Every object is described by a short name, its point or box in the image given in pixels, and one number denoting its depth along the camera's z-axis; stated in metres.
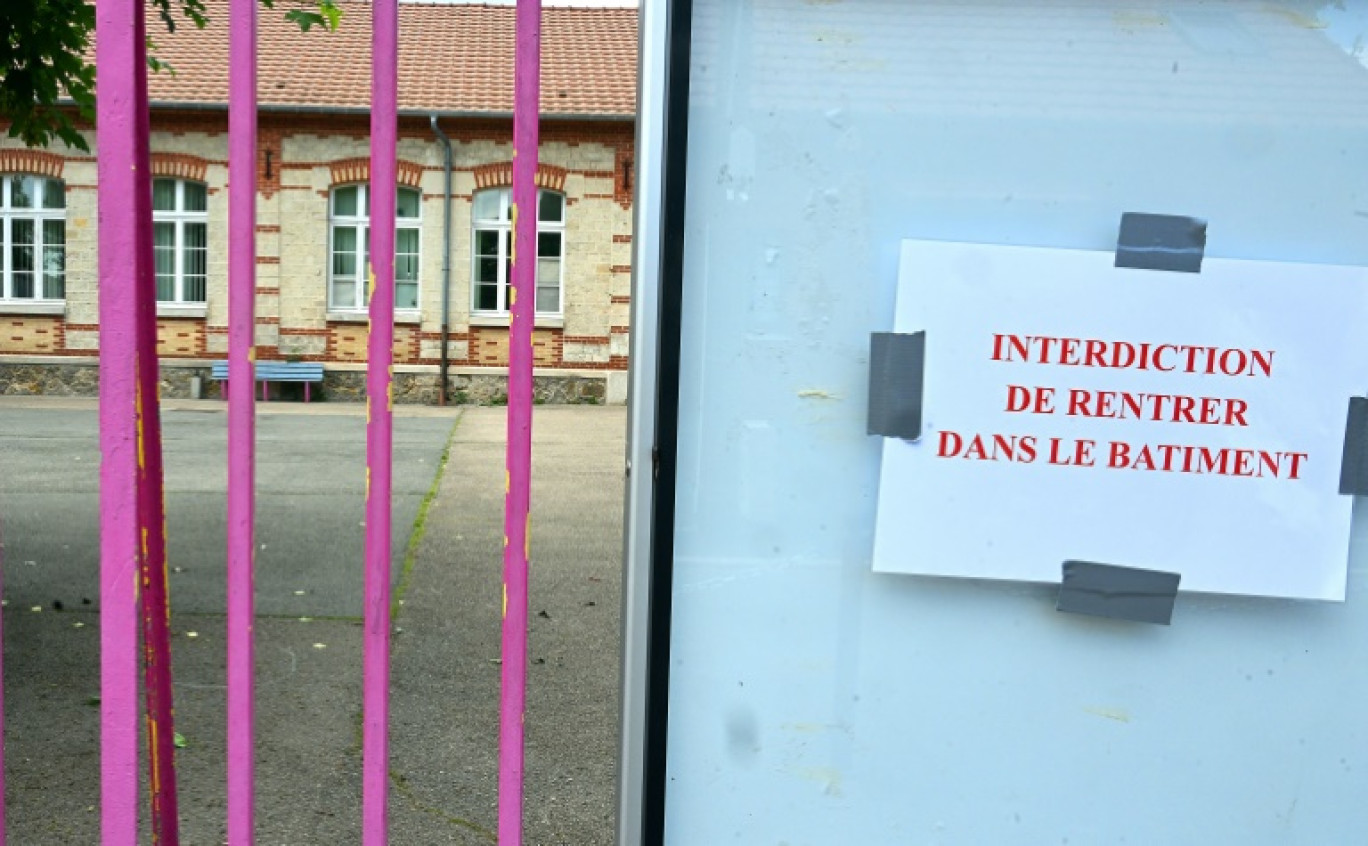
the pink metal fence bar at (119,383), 1.85
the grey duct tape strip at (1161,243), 1.89
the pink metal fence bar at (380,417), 1.89
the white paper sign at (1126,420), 1.90
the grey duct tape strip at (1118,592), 1.94
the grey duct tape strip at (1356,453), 1.92
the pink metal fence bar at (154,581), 2.06
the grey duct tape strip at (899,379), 1.91
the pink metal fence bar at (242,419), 1.85
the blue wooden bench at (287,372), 21.09
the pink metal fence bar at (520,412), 1.89
